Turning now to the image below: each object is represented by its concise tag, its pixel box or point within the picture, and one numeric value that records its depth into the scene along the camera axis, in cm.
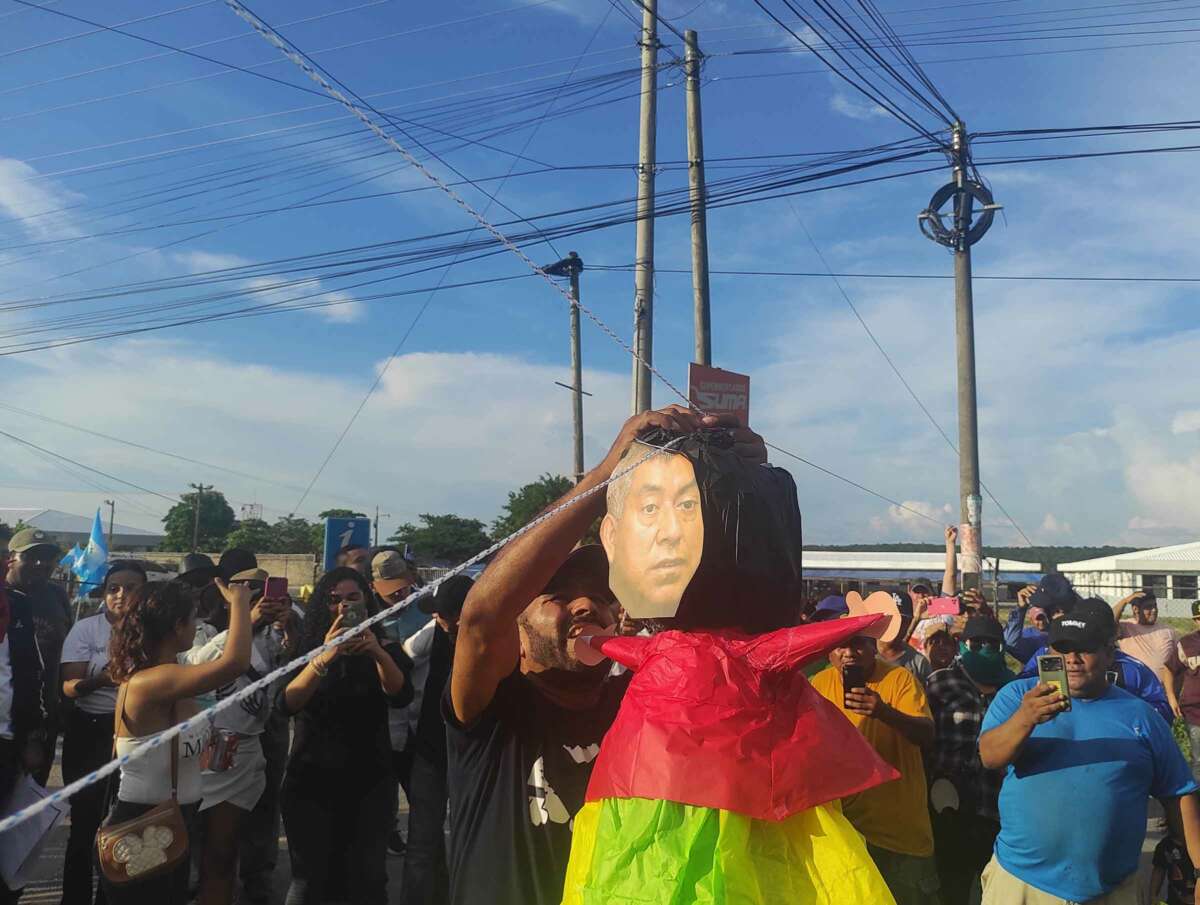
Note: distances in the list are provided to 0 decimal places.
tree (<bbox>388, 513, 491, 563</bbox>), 3891
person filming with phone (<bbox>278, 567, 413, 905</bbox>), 366
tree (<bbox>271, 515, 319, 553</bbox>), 4900
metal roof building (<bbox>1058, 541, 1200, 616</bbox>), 2700
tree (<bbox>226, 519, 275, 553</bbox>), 4203
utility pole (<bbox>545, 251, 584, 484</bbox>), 1603
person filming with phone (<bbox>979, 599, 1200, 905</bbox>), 271
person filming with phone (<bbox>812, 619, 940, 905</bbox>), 298
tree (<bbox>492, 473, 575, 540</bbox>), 2597
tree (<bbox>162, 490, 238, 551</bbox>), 5100
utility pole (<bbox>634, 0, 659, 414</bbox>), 841
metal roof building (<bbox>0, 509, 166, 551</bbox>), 3872
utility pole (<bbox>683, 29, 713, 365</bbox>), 878
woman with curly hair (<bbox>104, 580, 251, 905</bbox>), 295
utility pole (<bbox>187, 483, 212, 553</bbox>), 4382
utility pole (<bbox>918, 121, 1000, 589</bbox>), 897
